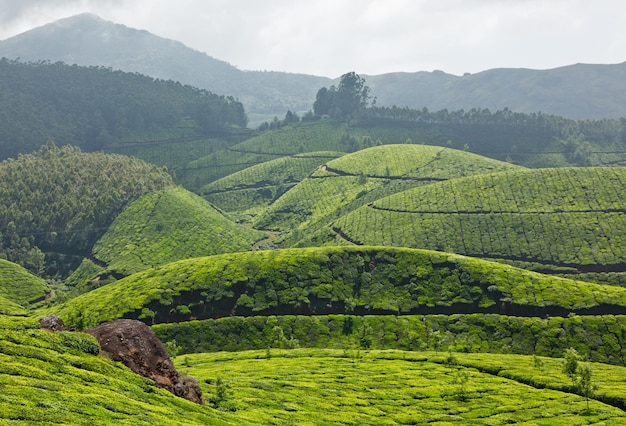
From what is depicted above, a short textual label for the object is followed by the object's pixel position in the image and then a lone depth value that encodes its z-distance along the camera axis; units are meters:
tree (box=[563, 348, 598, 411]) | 63.31
